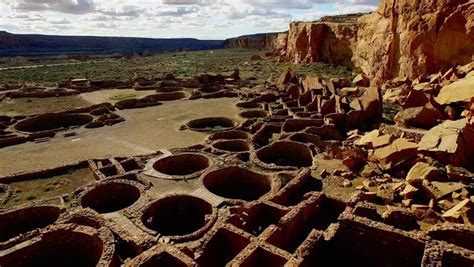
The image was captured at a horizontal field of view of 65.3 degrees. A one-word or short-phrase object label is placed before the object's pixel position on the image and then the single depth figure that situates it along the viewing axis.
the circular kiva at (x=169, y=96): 50.72
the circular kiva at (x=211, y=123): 36.53
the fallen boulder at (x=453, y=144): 20.69
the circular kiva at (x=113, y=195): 20.75
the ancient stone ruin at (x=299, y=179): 14.28
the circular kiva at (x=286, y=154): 26.62
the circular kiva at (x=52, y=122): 39.41
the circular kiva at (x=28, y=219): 18.61
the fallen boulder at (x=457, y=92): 25.81
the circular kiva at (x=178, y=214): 19.12
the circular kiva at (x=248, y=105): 42.90
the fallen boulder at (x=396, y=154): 21.56
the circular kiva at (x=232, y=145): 28.48
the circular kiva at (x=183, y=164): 25.22
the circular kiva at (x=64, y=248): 15.30
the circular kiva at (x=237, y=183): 22.56
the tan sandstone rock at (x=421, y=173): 19.44
